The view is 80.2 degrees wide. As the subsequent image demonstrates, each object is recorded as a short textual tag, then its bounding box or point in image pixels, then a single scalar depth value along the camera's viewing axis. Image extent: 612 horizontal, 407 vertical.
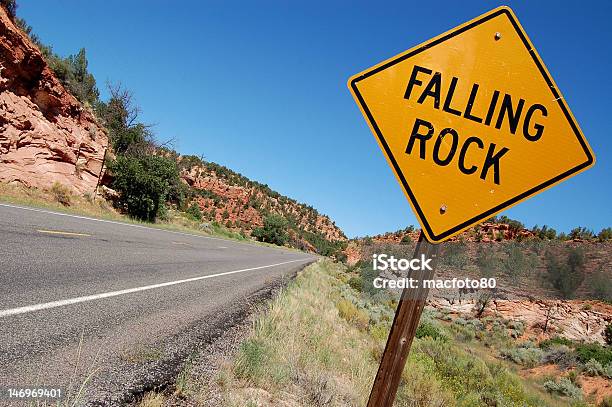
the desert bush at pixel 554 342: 20.76
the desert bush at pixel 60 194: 18.53
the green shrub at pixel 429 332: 14.53
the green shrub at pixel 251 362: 3.89
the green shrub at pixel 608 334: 23.34
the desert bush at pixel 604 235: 42.59
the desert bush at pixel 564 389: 13.30
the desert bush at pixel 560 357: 17.23
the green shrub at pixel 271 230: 58.69
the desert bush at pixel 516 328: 23.18
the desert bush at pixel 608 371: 15.66
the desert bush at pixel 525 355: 17.87
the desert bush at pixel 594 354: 17.53
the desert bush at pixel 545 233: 51.08
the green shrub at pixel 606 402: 13.17
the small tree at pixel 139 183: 24.45
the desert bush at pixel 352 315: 10.69
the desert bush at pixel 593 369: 16.00
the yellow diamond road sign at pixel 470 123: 2.06
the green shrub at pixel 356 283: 24.47
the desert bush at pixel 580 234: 44.88
